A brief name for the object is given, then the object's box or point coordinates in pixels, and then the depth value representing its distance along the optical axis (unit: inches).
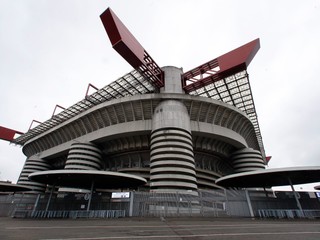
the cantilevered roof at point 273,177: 635.3
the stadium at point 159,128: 1023.0
